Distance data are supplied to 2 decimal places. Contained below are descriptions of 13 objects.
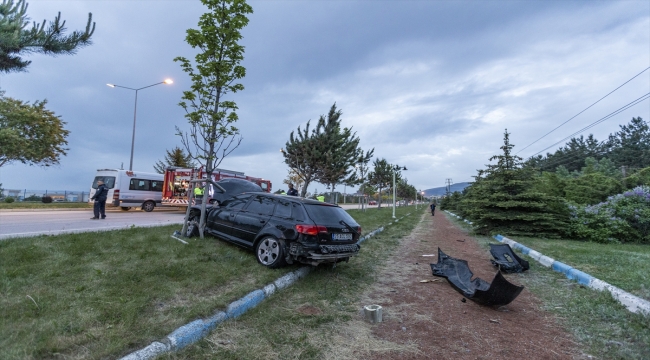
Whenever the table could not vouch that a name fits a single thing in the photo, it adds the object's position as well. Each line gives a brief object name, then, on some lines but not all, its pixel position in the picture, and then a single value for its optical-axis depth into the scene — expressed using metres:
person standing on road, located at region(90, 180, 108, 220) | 12.31
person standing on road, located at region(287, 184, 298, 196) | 16.37
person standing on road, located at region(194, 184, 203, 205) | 11.34
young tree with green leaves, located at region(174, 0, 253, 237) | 7.38
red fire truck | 17.88
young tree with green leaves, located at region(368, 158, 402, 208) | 35.31
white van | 17.73
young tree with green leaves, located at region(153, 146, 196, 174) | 35.91
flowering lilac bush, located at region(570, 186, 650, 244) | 11.58
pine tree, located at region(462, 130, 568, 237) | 12.32
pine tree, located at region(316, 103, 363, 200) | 20.61
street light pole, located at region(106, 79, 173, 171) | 21.14
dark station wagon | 5.53
